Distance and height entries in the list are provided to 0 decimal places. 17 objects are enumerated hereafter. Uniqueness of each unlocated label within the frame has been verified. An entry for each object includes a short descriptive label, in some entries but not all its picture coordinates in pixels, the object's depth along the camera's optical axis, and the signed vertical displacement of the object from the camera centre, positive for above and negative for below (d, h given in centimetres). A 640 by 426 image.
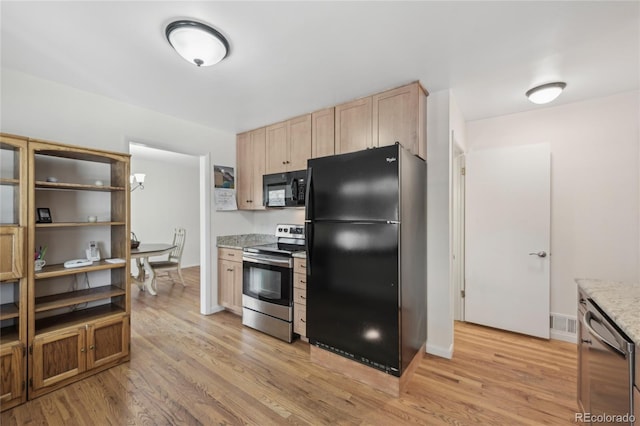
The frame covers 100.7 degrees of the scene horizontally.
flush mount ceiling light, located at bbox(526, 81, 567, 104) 234 +108
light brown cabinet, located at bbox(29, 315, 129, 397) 194 -111
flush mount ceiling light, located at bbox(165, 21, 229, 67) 161 +109
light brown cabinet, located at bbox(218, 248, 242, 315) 342 -89
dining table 420 -94
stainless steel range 280 -85
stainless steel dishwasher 113 -78
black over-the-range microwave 313 +29
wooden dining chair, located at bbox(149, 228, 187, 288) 473 -93
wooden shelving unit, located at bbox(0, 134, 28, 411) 181 -42
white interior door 288 -30
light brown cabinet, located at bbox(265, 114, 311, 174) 313 +84
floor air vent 280 -123
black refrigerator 200 -36
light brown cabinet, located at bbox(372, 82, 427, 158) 236 +87
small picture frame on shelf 217 -2
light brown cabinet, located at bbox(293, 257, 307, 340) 270 -87
